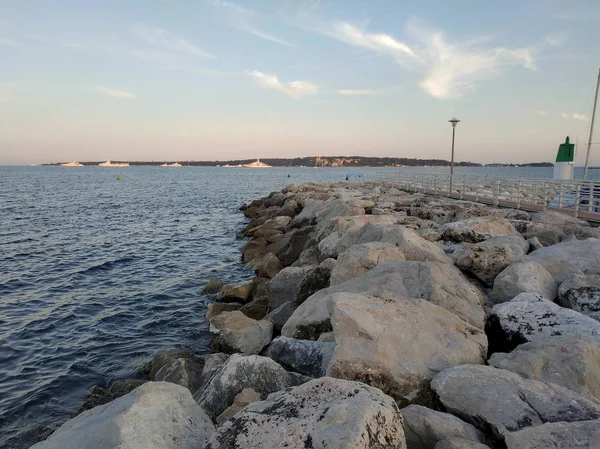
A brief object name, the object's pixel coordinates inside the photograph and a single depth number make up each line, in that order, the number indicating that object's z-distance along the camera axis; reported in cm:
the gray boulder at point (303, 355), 453
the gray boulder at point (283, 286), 847
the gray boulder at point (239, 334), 675
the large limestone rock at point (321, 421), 262
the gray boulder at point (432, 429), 311
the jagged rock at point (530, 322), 445
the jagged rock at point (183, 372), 569
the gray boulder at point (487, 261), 644
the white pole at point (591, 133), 2098
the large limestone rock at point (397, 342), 386
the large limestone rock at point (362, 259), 650
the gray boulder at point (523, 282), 573
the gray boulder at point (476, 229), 891
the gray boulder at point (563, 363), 362
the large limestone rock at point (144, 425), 298
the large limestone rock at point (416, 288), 507
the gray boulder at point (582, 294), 514
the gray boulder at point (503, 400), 306
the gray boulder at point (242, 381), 412
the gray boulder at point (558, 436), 261
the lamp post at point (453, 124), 2372
